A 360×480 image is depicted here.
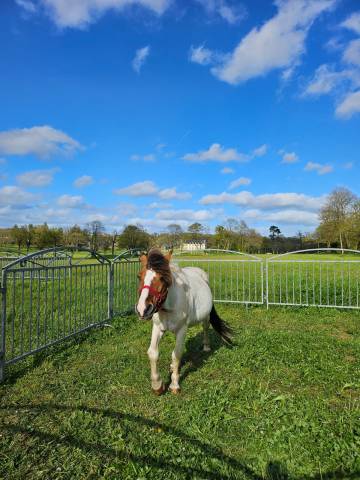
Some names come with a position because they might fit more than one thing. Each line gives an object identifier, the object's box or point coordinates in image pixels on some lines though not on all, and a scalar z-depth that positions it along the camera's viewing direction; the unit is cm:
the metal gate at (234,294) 922
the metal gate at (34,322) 412
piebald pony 340
